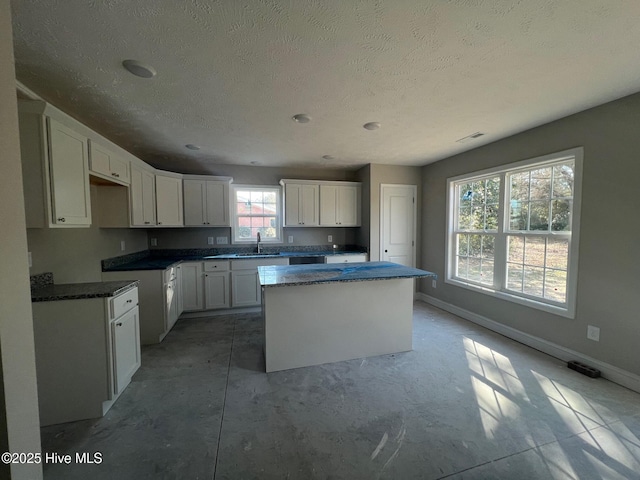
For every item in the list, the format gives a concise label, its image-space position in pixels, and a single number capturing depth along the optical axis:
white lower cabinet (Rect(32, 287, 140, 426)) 1.76
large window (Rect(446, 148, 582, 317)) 2.58
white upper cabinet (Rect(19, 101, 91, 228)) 1.69
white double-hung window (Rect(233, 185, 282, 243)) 4.51
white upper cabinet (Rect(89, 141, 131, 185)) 2.24
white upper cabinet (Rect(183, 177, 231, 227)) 4.02
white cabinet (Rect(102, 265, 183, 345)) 2.99
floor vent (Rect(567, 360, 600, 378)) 2.27
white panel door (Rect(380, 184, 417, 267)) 4.46
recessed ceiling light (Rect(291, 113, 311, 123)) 2.45
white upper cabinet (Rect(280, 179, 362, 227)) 4.46
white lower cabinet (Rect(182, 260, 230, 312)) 3.77
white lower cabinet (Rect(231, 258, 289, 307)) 3.96
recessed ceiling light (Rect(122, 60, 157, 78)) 1.64
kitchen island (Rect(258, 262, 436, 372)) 2.41
